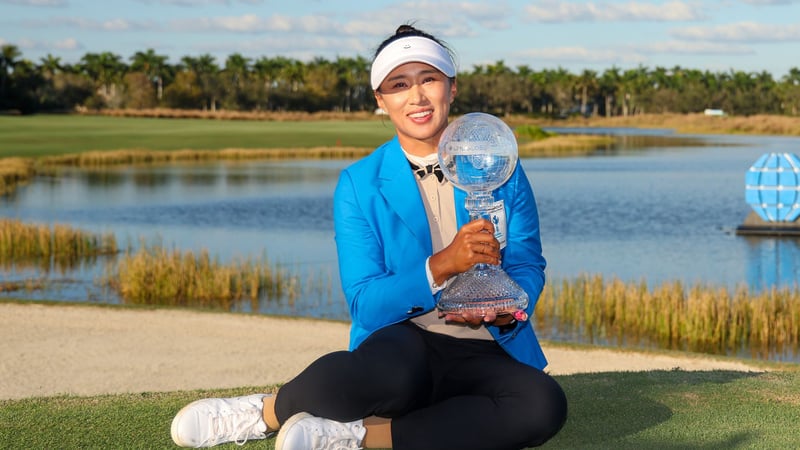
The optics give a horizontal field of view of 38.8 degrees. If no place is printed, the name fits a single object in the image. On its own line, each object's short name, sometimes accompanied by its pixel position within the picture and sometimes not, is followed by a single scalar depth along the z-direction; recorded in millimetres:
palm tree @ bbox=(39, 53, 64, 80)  147025
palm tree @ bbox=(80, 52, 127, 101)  145750
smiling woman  4703
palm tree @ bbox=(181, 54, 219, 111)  140125
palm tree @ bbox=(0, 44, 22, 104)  117088
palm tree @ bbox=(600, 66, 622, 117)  163875
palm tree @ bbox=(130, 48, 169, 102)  149125
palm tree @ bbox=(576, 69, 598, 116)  161750
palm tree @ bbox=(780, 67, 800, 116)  141250
